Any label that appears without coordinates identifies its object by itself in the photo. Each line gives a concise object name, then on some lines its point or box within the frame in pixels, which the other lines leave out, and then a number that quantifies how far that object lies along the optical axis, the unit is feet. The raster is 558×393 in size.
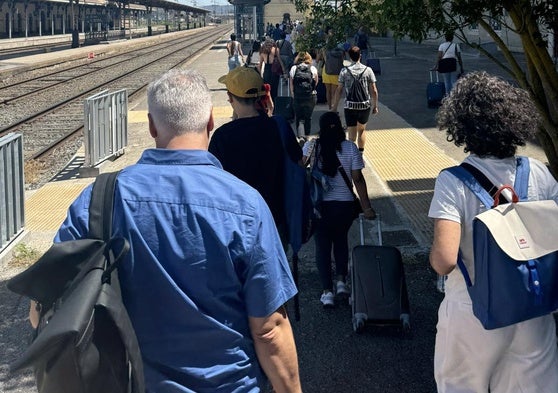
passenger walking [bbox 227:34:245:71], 55.98
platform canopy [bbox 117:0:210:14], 274.16
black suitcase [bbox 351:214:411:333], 15.72
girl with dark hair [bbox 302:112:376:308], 16.96
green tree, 15.88
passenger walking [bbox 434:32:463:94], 46.16
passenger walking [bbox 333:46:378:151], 31.12
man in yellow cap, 13.51
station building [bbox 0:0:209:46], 212.64
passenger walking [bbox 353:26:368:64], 69.82
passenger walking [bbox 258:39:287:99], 45.93
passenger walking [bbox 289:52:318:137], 36.32
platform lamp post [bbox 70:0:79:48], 171.42
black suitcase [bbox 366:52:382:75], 68.30
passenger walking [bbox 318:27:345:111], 39.06
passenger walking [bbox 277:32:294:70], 57.72
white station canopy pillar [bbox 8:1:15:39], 183.21
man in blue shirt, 6.76
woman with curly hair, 8.66
